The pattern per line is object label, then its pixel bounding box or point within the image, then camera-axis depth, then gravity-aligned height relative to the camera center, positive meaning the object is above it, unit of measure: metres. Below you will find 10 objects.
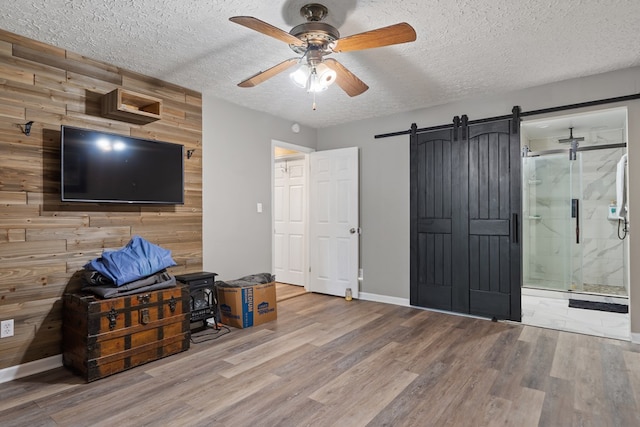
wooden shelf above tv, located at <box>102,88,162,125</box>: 2.94 +0.92
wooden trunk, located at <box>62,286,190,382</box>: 2.54 -0.85
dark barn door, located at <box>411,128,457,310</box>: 4.27 -0.04
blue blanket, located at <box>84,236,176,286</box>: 2.77 -0.36
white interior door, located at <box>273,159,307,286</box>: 5.76 -0.09
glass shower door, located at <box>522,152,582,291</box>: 5.22 -0.12
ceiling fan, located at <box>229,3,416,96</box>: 2.02 +1.02
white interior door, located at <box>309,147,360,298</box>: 4.99 -0.10
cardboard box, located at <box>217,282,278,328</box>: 3.68 -0.92
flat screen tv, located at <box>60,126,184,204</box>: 2.79 +0.40
